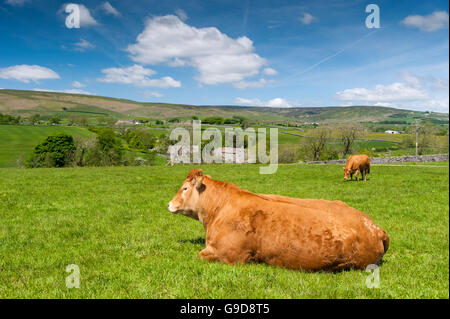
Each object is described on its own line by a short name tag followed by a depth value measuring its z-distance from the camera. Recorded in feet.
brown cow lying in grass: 17.06
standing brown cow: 75.97
